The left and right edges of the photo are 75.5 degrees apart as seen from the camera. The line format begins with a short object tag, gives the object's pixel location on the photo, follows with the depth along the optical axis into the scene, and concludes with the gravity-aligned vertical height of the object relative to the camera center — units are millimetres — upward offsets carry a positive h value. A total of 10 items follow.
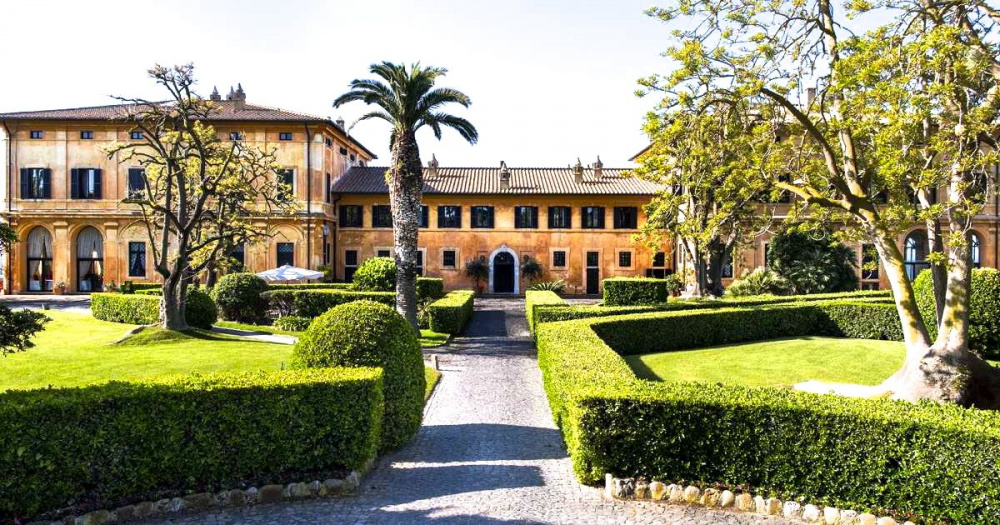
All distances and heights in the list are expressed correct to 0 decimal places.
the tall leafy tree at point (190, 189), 18125 +2847
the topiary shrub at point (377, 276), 25562 -213
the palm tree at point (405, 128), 18781 +4216
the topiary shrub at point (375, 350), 8477 -1044
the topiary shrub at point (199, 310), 20203 -1173
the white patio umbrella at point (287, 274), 27453 -99
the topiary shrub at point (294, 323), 21984 -1762
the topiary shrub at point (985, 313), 16562 -1239
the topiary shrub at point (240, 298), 23375 -929
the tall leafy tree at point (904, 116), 10016 +2513
